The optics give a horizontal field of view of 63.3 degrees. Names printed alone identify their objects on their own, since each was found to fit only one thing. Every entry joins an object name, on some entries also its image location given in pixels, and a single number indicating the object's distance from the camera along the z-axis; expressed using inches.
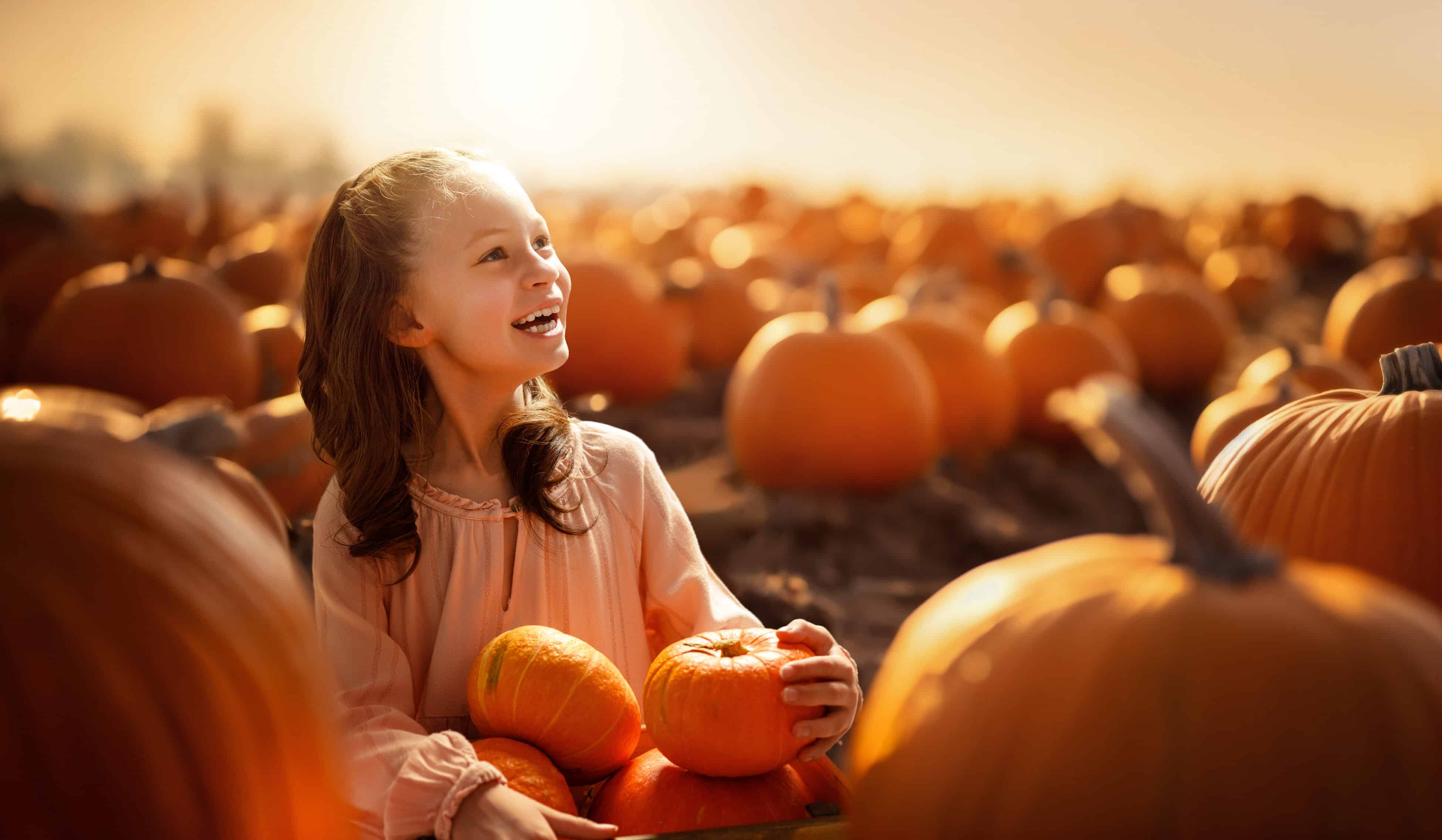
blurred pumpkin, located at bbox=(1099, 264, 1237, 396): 273.4
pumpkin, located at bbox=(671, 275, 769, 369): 277.0
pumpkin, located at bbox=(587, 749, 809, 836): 61.0
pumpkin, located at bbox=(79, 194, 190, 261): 291.9
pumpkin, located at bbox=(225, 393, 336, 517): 135.2
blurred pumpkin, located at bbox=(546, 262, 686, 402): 233.9
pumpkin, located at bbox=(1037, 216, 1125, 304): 366.0
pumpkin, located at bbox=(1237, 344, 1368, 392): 170.4
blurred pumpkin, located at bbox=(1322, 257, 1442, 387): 200.2
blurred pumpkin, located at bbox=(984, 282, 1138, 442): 238.2
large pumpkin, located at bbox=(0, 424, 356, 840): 37.4
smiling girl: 71.8
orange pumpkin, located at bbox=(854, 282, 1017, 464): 229.0
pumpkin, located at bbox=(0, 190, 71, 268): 257.6
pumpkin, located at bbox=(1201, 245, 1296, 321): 352.8
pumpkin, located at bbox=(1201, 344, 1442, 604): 69.5
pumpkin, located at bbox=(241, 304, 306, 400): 184.7
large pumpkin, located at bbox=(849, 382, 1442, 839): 35.7
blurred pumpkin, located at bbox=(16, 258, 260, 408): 171.8
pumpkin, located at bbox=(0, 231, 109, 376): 208.2
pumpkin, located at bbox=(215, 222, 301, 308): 241.9
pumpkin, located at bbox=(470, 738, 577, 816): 59.7
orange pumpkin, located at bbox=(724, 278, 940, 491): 197.9
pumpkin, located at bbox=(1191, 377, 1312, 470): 147.5
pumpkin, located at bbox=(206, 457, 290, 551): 104.3
